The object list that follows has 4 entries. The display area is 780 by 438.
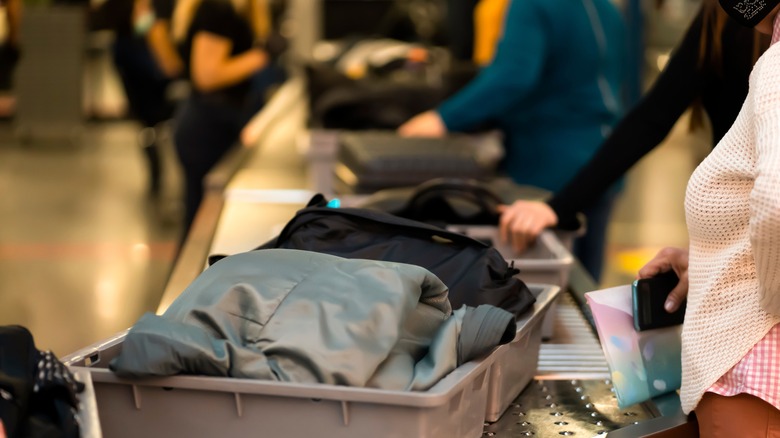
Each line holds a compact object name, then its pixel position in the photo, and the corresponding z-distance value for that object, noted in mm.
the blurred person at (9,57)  10422
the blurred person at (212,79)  4750
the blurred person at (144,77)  7914
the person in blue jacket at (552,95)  3244
